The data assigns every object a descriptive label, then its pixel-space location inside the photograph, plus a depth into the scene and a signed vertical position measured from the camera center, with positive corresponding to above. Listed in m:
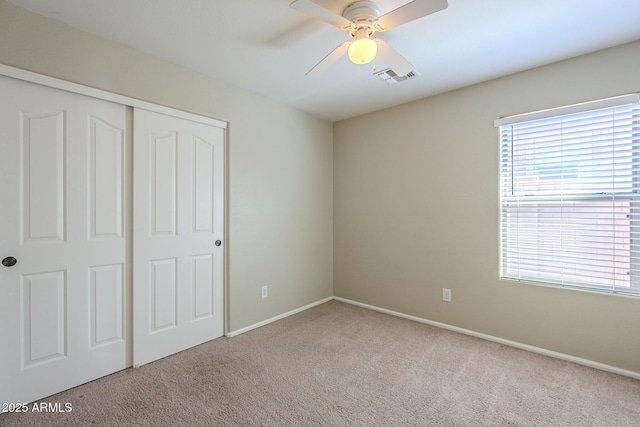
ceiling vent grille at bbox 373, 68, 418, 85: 2.53 +1.21
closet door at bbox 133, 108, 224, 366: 2.31 -0.19
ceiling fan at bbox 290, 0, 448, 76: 1.48 +1.05
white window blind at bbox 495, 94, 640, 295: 2.18 +0.13
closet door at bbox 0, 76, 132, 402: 1.78 -0.19
